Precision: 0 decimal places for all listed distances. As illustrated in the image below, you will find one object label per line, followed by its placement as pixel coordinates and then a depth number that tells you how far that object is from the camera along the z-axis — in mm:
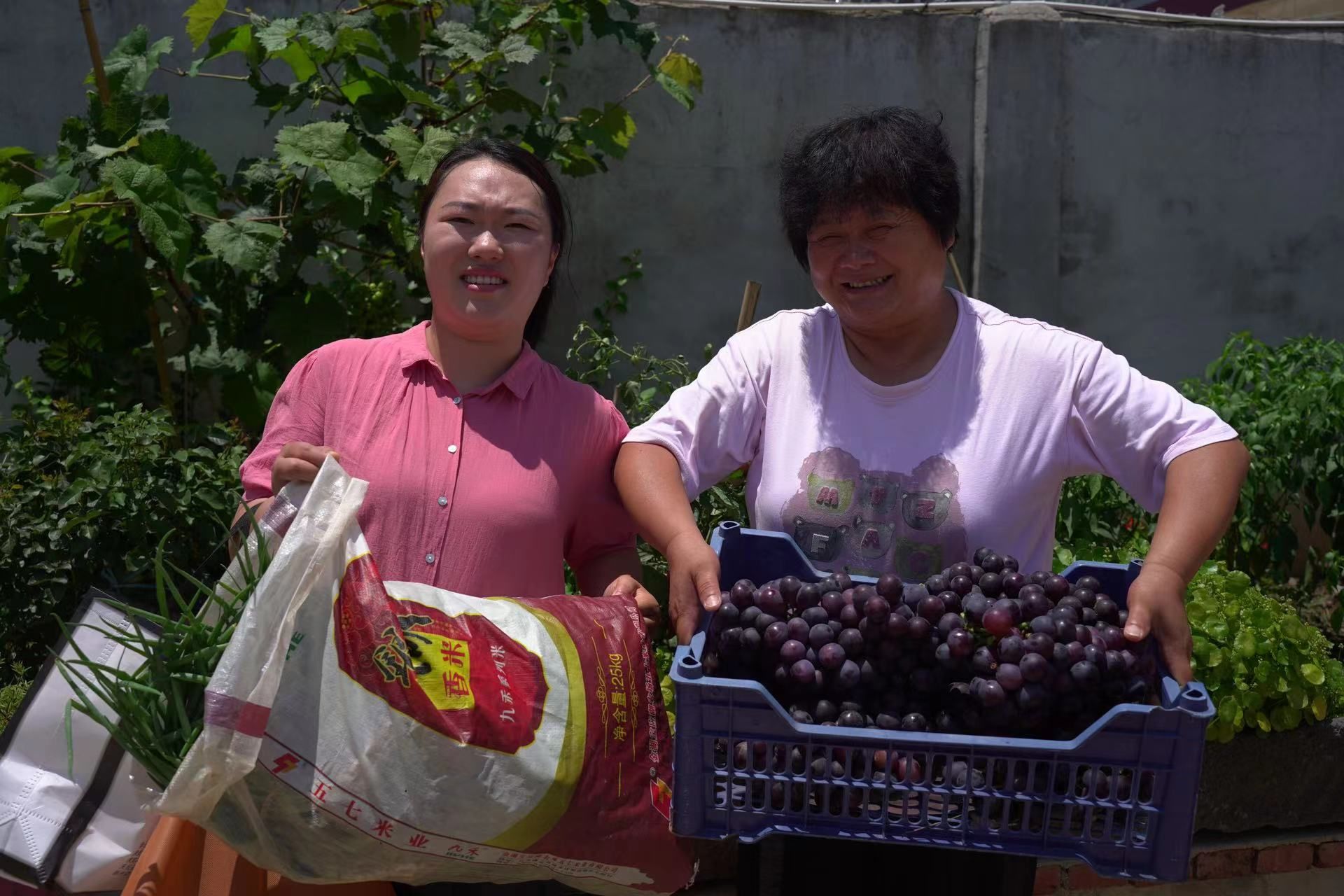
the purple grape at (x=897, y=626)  1566
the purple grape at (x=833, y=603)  1625
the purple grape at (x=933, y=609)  1597
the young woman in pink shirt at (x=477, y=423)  1997
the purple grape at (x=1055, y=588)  1660
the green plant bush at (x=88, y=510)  3059
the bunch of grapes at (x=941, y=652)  1525
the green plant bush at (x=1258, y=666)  3053
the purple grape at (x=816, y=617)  1621
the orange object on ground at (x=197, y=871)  1729
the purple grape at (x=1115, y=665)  1531
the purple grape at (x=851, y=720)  1541
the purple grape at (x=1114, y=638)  1571
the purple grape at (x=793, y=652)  1585
